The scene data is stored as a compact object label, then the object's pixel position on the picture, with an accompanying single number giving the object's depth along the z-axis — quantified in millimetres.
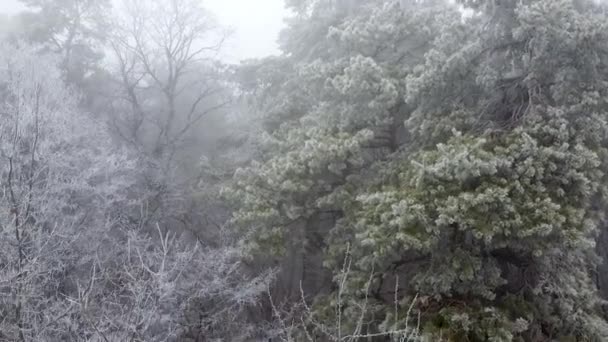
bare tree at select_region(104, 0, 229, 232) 14844
